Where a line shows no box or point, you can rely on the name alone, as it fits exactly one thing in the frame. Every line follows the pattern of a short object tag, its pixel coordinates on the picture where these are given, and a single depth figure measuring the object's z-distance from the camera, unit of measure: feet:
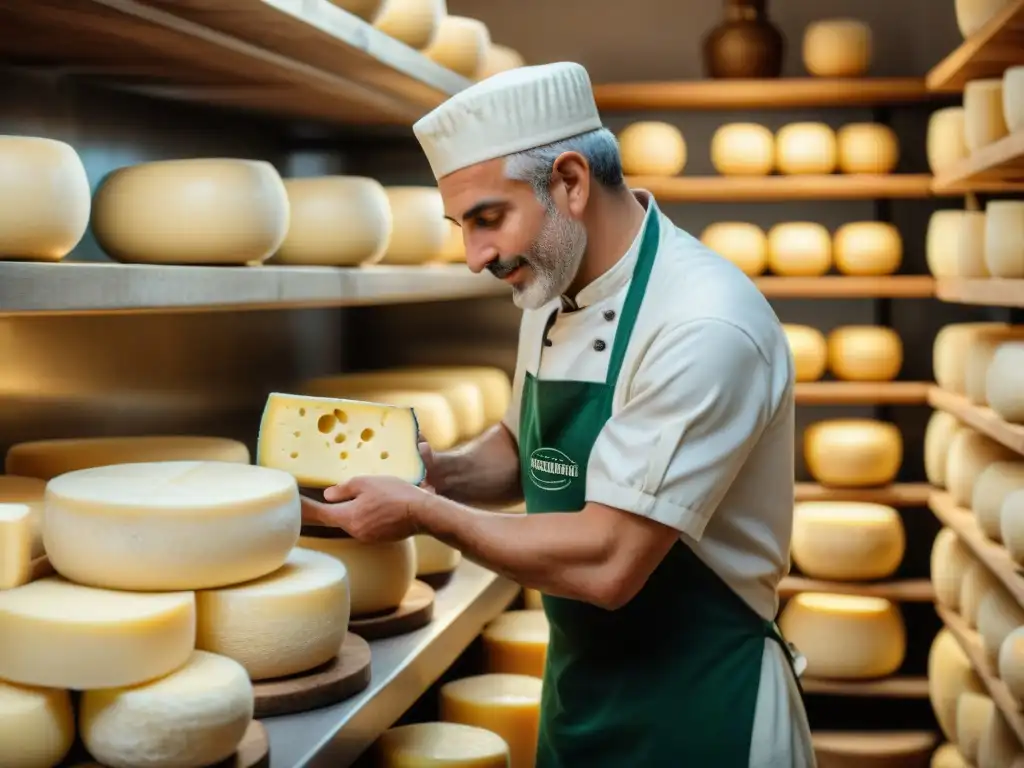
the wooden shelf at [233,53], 5.56
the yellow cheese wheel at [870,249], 13.37
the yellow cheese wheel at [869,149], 13.32
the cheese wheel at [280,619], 5.24
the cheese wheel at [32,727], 4.35
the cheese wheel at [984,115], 9.99
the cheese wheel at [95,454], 6.18
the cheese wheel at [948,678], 11.03
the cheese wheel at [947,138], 11.94
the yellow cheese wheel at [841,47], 13.12
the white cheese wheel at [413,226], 8.74
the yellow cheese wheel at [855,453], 13.19
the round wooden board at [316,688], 5.45
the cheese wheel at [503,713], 7.78
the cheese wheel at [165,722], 4.45
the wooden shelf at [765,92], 13.19
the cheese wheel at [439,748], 6.52
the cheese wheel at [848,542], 12.83
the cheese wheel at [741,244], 13.41
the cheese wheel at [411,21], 8.09
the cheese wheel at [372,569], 6.86
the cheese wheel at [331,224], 7.23
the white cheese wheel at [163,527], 4.80
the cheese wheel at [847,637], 12.72
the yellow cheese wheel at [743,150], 13.38
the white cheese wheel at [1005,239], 9.14
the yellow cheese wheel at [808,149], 13.38
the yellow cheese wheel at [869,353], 13.35
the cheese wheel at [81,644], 4.38
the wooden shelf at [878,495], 13.23
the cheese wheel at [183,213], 5.71
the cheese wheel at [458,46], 9.44
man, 5.39
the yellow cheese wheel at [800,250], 13.44
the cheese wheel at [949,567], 11.48
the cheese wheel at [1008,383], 8.70
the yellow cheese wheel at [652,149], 13.39
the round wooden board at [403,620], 6.89
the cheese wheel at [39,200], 4.47
